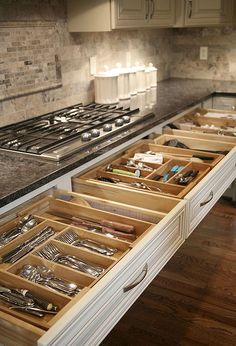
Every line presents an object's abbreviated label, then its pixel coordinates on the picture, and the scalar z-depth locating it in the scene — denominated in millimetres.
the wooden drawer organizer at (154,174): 1569
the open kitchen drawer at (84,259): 908
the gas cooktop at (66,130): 1619
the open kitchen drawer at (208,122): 2428
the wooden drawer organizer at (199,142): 2051
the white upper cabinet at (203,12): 3021
